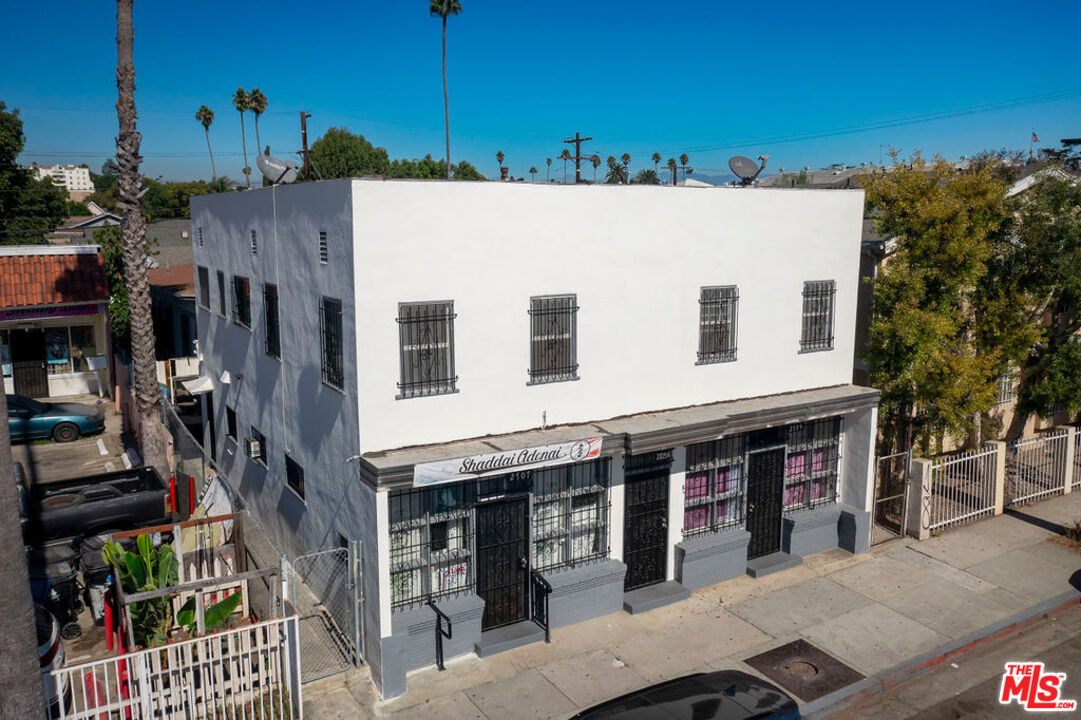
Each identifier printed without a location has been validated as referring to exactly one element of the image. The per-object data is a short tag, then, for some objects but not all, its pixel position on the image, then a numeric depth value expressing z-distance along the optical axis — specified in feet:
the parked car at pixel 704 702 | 28.19
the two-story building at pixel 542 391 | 35.73
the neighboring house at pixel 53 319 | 80.89
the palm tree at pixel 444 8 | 200.85
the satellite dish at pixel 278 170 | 48.55
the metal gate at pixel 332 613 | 37.22
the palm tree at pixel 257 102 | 240.12
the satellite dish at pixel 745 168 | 49.08
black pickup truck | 46.96
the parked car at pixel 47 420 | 73.20
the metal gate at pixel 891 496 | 52.49
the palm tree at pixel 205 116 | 266.36
